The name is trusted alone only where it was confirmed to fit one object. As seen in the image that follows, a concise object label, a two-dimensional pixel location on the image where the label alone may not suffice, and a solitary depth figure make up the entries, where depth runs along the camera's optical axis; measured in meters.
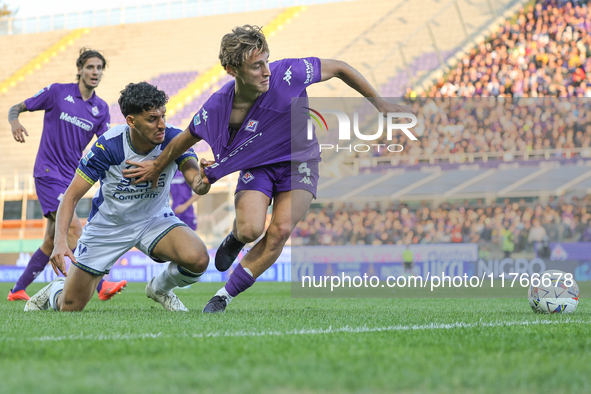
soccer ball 9.92
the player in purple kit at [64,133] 13.26
